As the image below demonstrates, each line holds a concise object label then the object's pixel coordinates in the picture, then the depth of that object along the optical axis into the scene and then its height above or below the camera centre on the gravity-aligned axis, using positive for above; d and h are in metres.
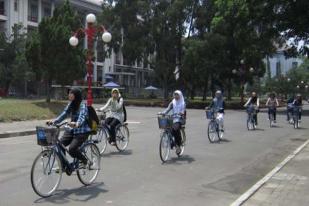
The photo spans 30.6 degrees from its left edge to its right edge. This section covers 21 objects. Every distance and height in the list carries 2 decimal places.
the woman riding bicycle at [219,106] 20.02 -0.26
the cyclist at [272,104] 29.61 -0.27
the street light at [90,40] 26.11 +2.93
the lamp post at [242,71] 60.04 +2.94
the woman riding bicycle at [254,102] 26.64 -0.15
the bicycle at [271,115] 29.53 -0.84
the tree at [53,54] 36.25 +2.88
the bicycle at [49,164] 8.98 -1.10
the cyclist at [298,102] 29.41 -0.15
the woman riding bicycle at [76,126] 9.74 -0.47
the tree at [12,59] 66.00 +4.70
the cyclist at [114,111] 15.30 -0.35
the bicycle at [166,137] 13.68 -0.95
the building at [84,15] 74.50 +10.09
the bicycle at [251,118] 26.30 -0.89
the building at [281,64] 144.61 +9.19
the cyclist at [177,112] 14.26 -0.35
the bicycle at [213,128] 19.42 -1.02
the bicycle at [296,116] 29.00 -0.87
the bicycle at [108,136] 15.17 -1.03
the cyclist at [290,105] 30.34 -0.35
